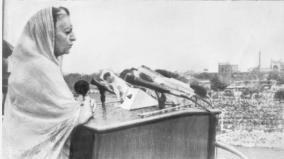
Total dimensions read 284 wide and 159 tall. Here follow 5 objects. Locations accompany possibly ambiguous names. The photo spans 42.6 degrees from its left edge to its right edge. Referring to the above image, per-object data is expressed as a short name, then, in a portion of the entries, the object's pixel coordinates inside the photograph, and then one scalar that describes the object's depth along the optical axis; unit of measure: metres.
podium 1.85
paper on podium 1.99
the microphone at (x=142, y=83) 2.01
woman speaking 1.95
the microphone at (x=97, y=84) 2.01
